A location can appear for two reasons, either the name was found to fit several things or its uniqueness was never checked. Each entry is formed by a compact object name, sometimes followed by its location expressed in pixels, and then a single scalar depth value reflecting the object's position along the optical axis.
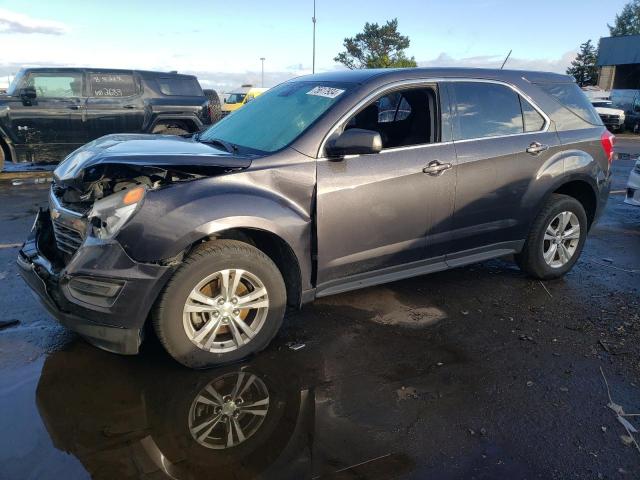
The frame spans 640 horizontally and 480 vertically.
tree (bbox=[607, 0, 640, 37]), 68.75
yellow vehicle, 30.12
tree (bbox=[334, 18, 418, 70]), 60.41
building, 39.41
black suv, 10.09
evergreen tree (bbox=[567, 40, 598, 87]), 54.78
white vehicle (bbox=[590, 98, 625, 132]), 24.09
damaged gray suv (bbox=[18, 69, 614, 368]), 2.95
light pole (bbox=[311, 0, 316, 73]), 35.30
